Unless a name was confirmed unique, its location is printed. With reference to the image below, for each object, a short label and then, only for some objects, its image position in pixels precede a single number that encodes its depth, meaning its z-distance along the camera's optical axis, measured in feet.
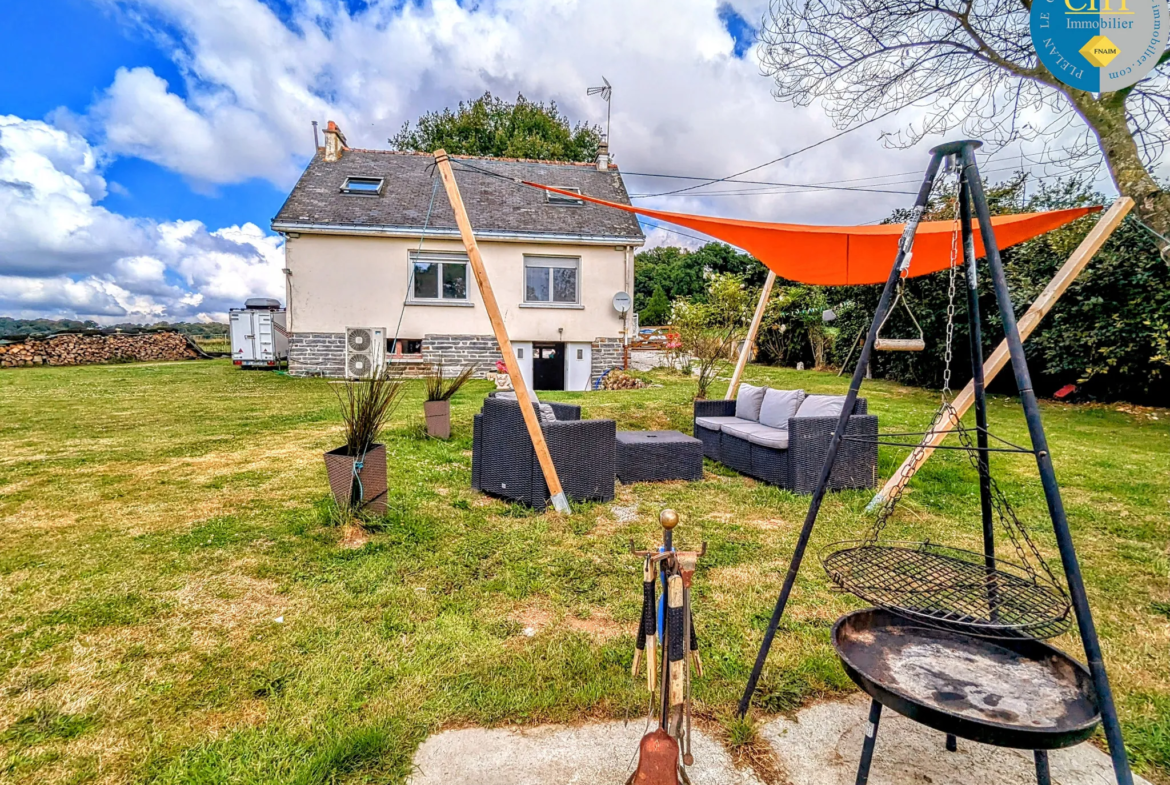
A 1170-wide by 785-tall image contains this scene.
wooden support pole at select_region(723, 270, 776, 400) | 19.42
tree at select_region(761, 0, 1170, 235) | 12.32
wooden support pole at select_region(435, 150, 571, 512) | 12.31
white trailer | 47.16
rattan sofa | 15.11
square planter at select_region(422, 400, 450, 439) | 20.81
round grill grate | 5.23
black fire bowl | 4.01
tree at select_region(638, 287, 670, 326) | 87.15
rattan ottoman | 16.33
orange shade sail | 12.39
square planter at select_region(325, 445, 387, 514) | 11.51
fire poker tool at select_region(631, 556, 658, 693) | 4.67
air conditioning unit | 38.81
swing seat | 6.64
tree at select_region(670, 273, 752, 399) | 26.71
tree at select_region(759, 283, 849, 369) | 43.93
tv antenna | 45.68
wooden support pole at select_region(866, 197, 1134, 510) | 10.28
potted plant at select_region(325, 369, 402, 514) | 11.54
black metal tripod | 4.37
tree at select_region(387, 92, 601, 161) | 75.36
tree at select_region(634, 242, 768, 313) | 99.60
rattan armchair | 13.70
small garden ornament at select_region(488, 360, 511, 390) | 35.78
